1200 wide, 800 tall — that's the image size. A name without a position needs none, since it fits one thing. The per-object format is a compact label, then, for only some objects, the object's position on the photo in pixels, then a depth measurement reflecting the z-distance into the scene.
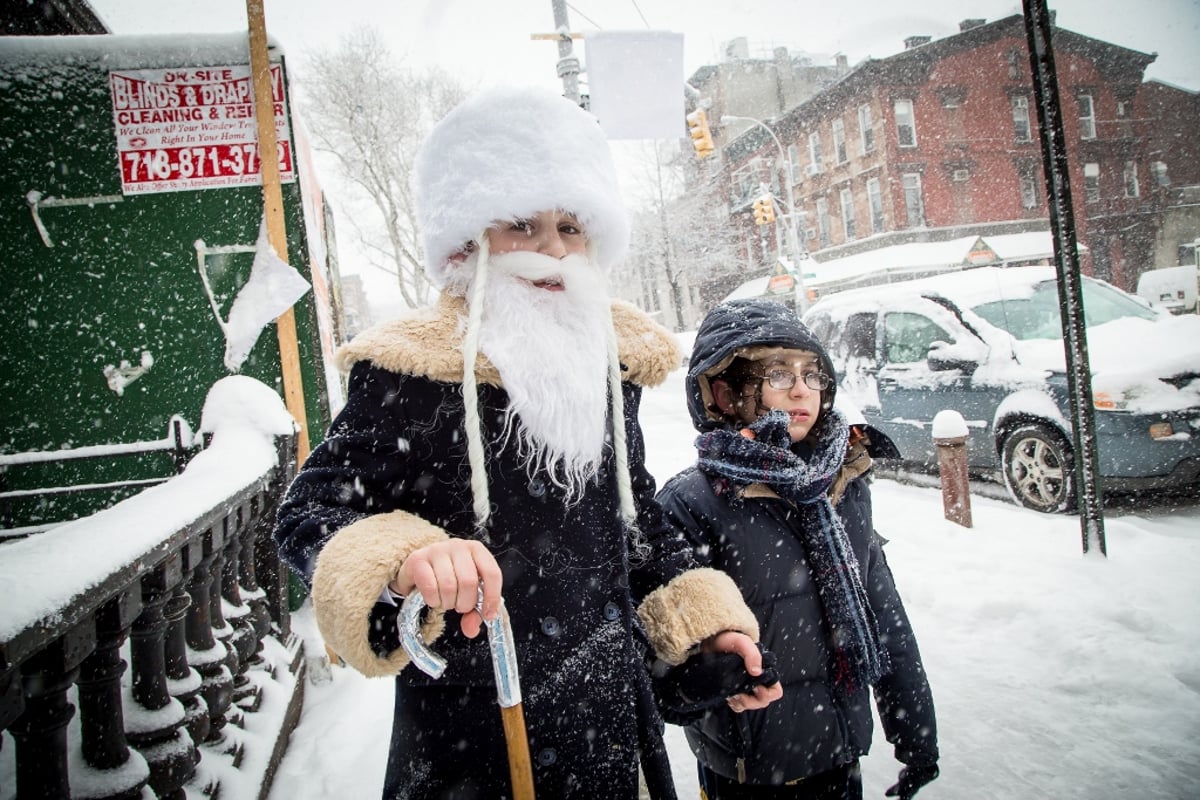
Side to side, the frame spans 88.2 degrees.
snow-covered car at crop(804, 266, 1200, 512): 4.57
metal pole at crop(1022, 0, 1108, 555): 3.87
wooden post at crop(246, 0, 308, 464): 3.54
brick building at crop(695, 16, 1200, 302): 30.19
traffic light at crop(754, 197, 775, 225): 20.41
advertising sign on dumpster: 3.68
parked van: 18.28
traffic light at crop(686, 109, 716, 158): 13.10
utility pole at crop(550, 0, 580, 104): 7.37
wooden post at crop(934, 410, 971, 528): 4.84
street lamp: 20.94
